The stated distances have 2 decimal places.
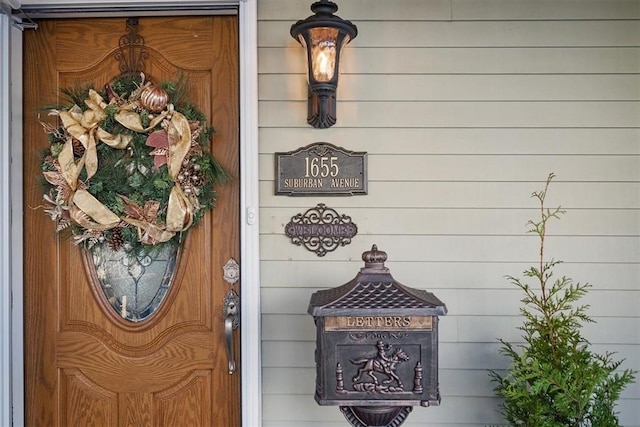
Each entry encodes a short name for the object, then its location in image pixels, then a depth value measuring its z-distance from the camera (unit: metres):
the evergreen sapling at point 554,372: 1.45
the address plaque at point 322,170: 1.76
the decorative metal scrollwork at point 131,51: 1.84
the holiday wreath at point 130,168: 1.71
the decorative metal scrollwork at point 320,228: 1.76
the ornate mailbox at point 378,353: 1.40
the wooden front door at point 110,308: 1.81
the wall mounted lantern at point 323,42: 1.55
